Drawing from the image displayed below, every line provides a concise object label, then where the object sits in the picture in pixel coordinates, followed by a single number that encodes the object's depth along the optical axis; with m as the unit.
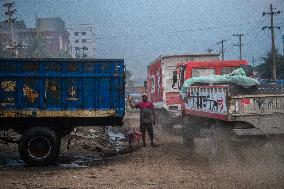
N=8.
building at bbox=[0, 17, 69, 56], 93.62
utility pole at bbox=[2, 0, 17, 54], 38.91
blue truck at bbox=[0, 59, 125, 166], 9.45
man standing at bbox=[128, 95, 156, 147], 12.98
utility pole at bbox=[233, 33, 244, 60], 61.35
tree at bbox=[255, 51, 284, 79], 53.14
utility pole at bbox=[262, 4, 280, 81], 36.35
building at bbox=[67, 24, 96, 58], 123.81
